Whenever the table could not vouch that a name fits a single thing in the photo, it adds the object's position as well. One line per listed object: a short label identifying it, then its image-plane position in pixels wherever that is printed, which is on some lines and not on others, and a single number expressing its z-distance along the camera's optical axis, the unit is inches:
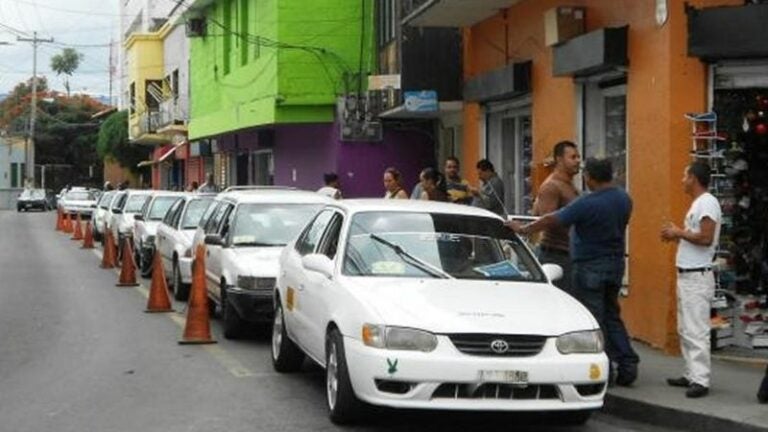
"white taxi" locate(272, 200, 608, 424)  271.9
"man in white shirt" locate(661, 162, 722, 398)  326.0
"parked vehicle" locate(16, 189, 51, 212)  2760.8
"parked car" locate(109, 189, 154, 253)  946.7
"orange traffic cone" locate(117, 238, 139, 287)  725.9
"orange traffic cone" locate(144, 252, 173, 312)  569.9
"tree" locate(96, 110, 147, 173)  2359.7
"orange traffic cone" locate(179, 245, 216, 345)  455.5
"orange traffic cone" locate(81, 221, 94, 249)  1171.9
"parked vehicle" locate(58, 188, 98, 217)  1849.9
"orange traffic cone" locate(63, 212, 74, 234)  1582.9
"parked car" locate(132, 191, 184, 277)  786.8
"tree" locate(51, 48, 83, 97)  4050.2
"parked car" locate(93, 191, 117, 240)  1178.4
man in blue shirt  340.5
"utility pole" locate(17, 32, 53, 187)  2903.5
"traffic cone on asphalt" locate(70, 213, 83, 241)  1373.0
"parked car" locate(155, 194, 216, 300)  610.9
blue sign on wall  705.6
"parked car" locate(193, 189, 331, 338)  453.7
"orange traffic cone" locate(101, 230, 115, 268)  896.3
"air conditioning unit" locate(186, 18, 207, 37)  1388.8
